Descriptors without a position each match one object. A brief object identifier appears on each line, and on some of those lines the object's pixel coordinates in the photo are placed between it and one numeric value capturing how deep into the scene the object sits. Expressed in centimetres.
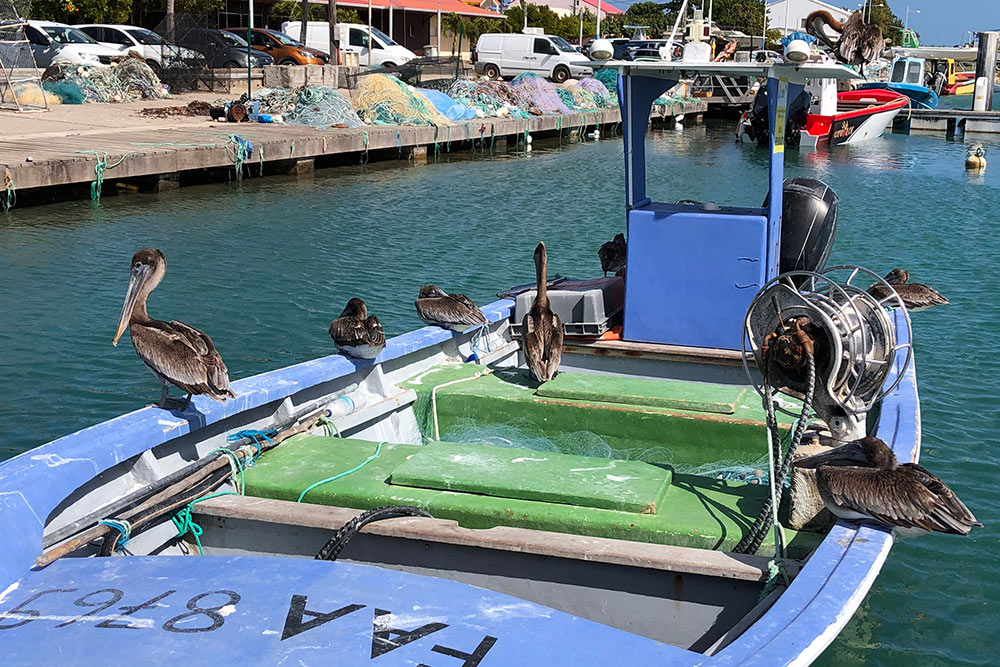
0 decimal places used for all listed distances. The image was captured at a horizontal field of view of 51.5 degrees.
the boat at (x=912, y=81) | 4622
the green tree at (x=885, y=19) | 9712
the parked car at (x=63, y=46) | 3212
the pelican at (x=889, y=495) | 439
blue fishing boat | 391
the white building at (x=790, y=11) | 10769
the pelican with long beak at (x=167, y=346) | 564
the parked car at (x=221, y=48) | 3372
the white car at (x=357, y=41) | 4150
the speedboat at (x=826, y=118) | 3588
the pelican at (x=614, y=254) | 998
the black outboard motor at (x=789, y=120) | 3491
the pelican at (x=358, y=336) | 691
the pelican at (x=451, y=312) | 798
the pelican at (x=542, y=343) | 731
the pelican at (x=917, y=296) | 1047
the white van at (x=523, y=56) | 4409
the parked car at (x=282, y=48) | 3806
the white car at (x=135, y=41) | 3381
